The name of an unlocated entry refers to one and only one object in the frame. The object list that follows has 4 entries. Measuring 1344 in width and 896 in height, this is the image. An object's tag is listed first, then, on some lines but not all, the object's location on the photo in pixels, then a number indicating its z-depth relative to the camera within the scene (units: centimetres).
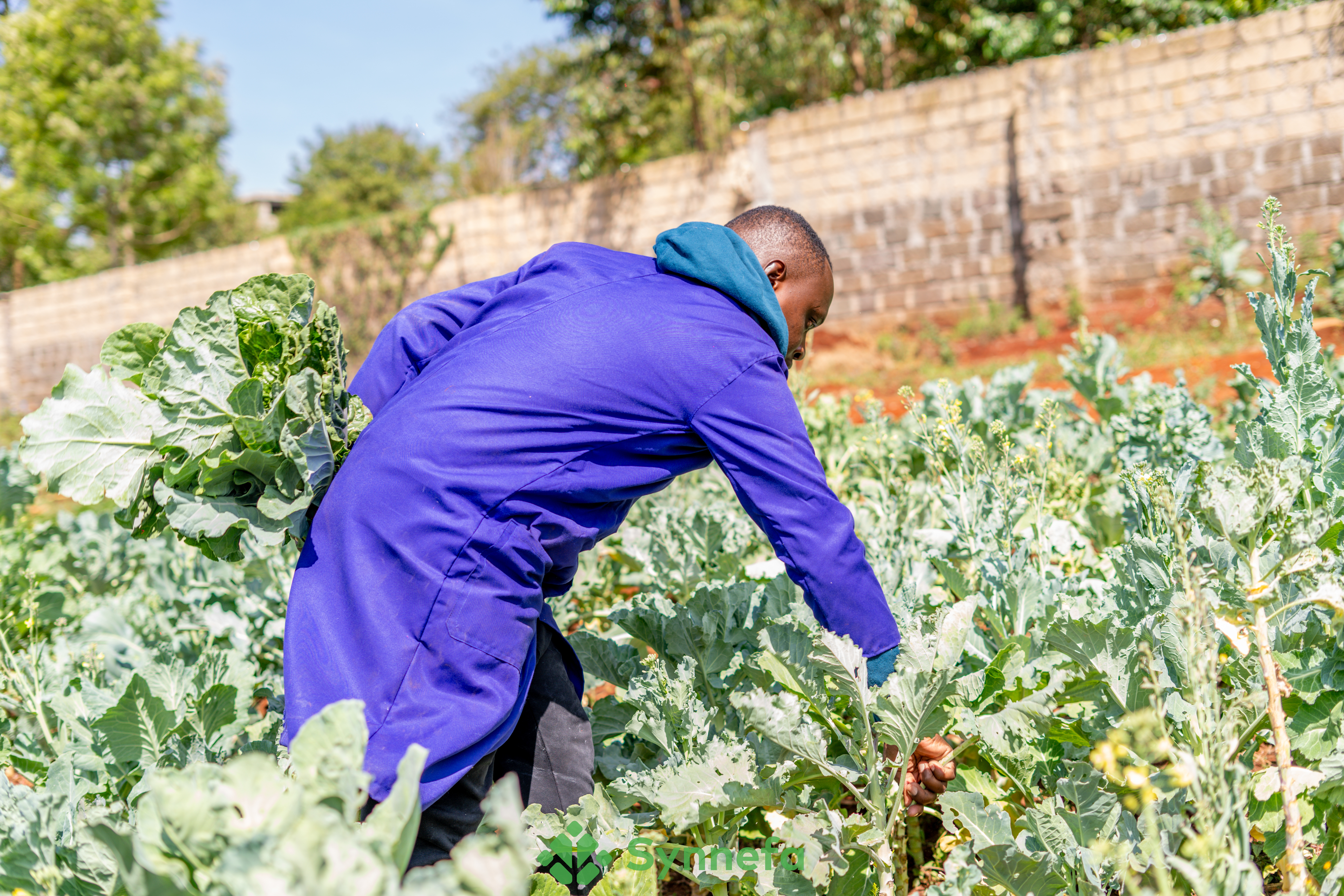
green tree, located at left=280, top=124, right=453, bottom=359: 1402
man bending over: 168
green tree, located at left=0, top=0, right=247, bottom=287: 2141
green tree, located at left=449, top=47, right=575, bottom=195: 2670
